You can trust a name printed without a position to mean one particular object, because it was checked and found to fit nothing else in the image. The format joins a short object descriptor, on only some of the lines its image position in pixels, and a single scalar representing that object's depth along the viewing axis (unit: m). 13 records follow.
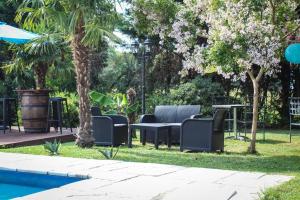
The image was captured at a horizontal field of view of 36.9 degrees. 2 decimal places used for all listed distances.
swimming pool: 5.69
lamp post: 11.98
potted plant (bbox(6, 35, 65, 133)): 10.78
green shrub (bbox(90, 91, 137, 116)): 11.12
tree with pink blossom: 7.40
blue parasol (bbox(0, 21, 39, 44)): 10.19
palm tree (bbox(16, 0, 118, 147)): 8.19
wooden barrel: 10.79
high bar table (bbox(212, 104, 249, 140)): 10.33
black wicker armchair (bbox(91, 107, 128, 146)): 9.21
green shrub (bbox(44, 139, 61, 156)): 7.57
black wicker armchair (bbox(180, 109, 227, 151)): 8.17
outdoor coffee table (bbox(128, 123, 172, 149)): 8.74
